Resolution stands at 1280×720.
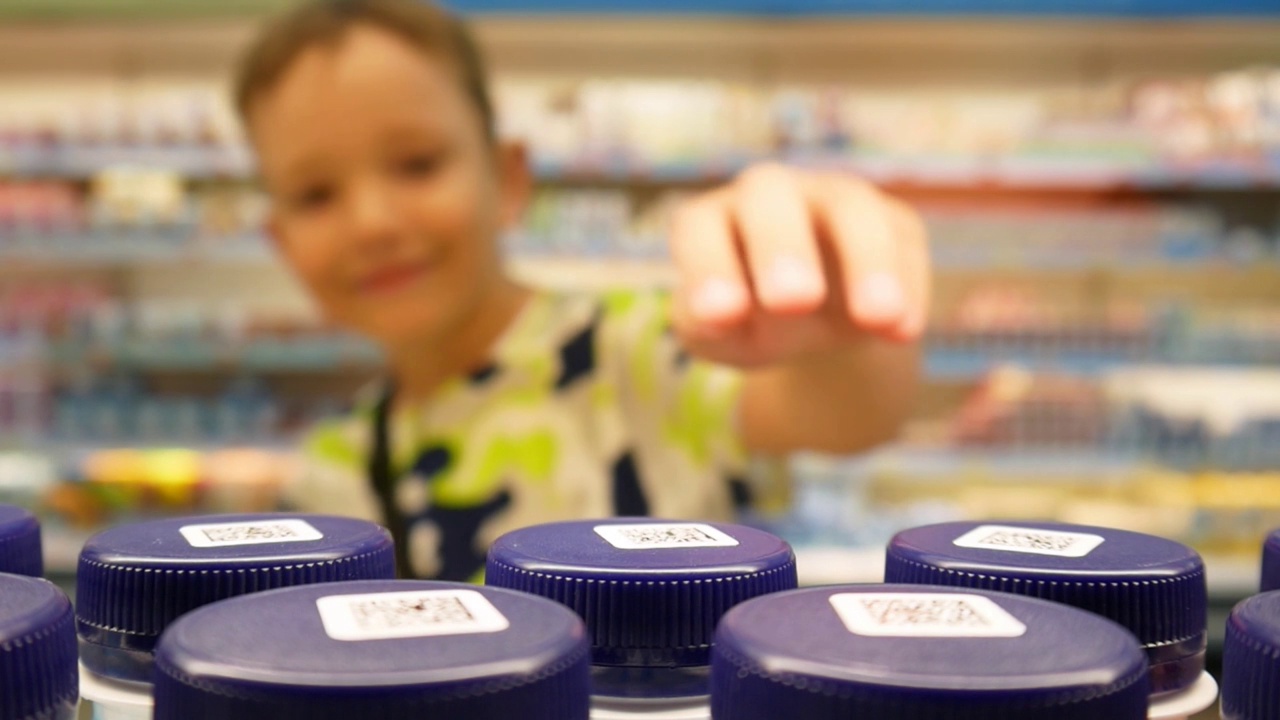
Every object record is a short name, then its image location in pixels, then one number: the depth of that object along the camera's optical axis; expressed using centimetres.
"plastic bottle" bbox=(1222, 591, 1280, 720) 44
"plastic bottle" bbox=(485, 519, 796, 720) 53
